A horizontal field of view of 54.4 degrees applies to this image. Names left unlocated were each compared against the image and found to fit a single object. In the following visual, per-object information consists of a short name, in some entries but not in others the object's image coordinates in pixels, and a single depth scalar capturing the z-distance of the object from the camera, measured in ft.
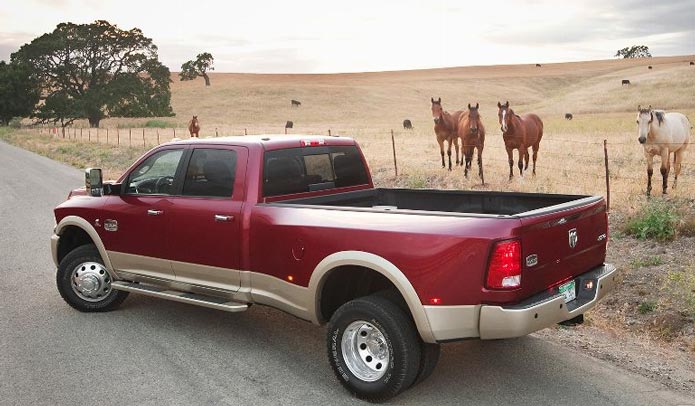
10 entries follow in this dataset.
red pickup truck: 14.39
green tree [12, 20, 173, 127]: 206.18
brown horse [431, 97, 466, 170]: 66.39
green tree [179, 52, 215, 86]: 327.67
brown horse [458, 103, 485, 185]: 56.18
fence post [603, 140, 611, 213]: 36.88
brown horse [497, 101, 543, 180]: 54.08
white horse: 43.73
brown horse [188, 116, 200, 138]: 118.21
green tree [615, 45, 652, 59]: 625.00
